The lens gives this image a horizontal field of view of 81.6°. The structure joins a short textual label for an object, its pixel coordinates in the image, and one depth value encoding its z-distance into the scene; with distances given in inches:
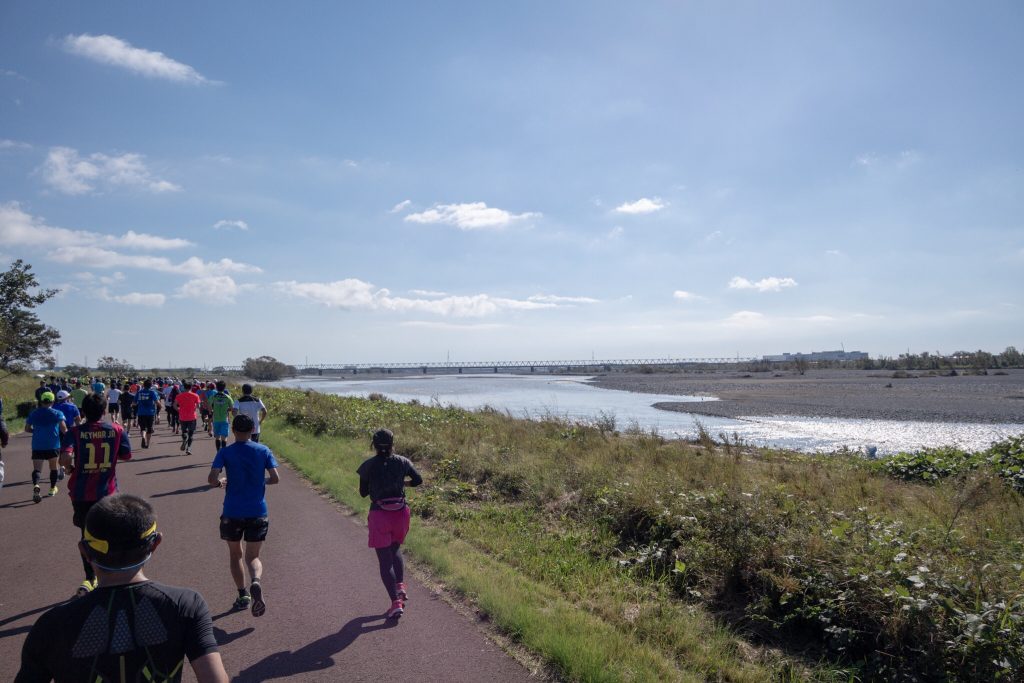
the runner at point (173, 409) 802.8
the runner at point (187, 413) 601.9
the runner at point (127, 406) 788.6
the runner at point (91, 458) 236.4
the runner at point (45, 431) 366.3
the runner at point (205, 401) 762.8
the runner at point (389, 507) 221.0
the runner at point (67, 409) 420.2
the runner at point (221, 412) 523.2
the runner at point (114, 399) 790.2
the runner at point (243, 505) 222.8
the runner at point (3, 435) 335.5
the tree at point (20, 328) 1039.0
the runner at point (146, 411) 642.2
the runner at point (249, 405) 443.2
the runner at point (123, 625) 81.8
